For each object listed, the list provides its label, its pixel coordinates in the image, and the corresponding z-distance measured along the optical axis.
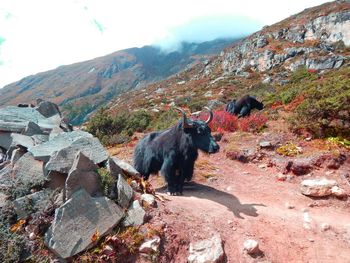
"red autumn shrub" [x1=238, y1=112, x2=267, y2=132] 11.97
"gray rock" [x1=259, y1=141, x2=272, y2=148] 10.07
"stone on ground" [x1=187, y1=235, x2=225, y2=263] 4.80
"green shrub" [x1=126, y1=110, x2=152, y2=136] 15.89
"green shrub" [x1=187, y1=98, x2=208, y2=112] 23.42
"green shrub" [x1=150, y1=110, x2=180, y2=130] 14.73
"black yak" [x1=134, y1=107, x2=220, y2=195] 7.18
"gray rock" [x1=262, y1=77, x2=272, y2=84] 40.34
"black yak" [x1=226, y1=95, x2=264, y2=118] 15.12
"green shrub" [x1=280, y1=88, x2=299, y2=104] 15.60
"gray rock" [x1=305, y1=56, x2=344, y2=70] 41.43
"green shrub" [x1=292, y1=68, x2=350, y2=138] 9.48
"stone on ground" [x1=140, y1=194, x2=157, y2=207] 5.65
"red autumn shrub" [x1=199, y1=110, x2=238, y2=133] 12.45
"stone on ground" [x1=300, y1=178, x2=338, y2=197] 6.96
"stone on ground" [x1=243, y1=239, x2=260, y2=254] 4.96
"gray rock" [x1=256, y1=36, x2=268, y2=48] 64.96
